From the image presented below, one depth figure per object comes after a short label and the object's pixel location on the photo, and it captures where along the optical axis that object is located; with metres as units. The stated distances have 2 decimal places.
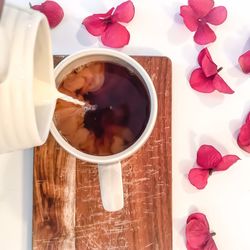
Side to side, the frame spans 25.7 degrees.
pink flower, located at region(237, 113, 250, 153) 0.53
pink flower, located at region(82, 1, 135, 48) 0.54
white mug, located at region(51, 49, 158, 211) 0.46
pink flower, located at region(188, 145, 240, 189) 0.52
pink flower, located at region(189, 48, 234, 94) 0.54
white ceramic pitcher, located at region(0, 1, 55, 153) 0.35
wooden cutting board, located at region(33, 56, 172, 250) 0.51
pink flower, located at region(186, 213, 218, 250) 0.51
